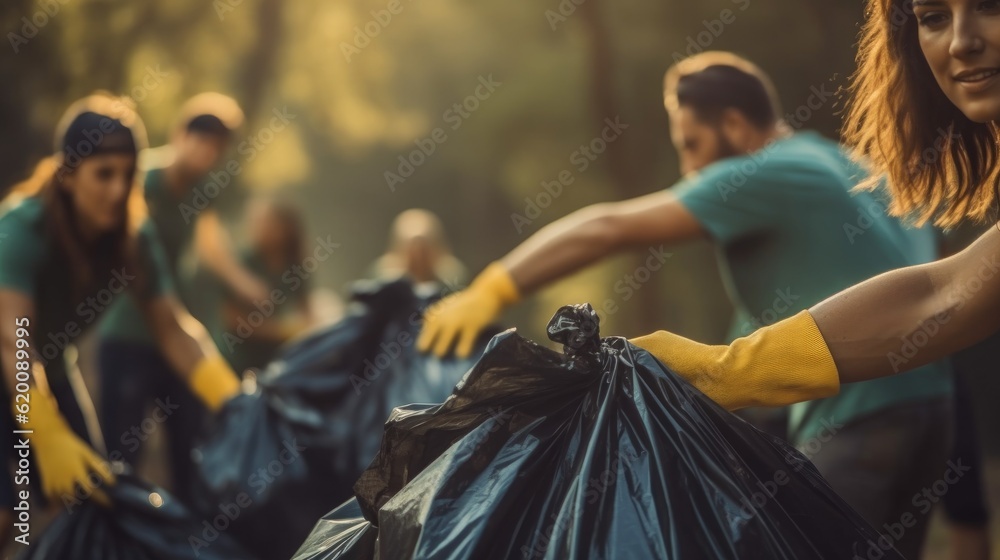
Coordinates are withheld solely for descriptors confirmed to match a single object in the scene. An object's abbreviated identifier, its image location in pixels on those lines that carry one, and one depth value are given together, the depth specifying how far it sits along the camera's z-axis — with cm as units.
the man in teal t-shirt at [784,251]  309
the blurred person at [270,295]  660
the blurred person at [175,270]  483
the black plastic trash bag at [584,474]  173
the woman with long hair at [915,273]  190
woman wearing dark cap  357
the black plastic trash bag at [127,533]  313
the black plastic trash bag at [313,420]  380
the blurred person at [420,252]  830
